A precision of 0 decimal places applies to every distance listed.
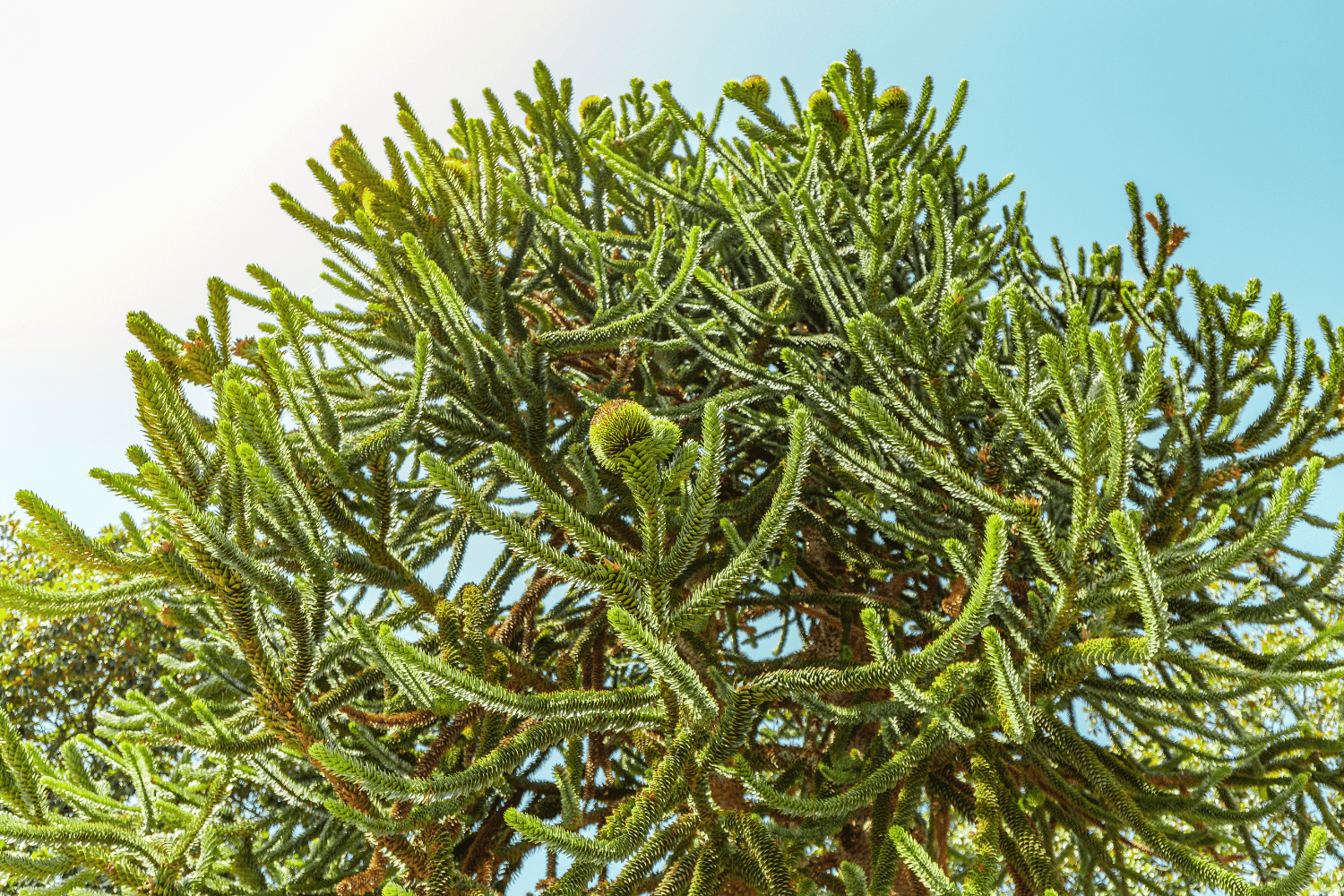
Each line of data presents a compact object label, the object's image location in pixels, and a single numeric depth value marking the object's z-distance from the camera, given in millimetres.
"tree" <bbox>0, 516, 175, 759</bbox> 7797
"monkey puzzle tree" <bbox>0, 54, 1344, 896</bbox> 2006
